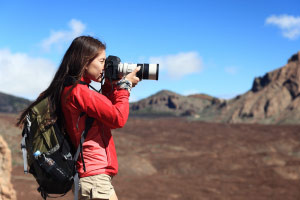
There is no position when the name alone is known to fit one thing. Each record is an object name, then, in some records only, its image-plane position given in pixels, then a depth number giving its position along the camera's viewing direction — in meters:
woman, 3.73
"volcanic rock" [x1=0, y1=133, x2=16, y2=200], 8.70
